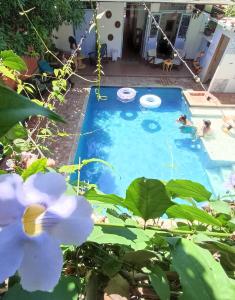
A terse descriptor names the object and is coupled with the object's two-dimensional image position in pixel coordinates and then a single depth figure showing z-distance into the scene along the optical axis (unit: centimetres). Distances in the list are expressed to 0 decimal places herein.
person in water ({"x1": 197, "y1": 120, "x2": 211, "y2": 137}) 792
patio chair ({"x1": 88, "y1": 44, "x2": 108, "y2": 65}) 1108
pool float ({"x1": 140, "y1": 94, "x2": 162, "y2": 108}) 889
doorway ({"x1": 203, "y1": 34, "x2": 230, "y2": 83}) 979
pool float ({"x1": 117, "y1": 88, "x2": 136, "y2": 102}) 904
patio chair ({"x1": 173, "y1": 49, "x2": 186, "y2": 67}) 1126
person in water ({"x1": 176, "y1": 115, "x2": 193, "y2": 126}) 841
